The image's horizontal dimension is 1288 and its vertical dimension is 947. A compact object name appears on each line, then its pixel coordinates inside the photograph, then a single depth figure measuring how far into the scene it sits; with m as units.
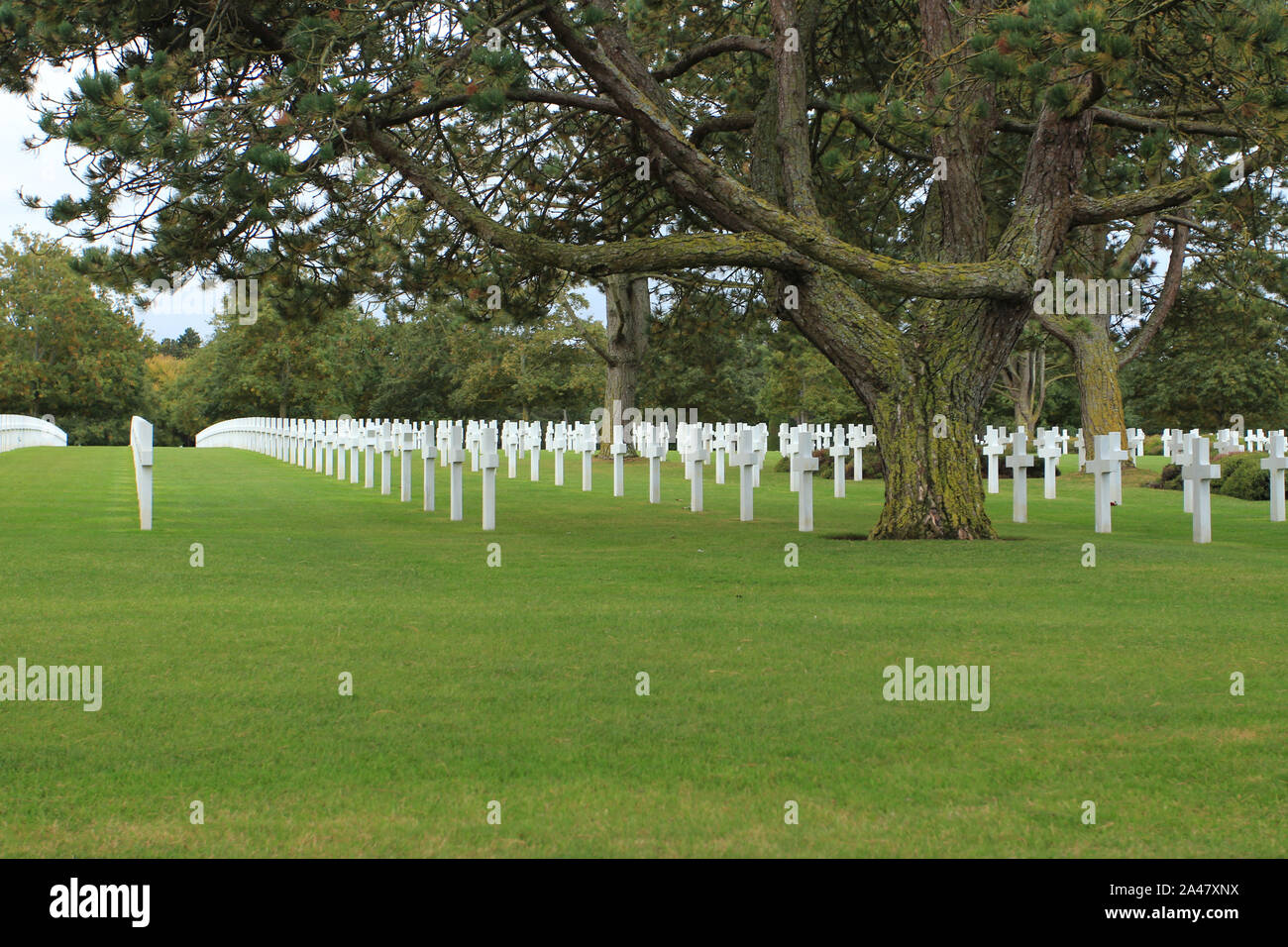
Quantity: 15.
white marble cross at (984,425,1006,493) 24.23
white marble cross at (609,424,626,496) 23.19
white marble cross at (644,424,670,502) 21.06
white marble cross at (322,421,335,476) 29.34
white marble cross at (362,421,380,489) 24.17
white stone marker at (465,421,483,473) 30.39
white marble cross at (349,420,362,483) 25.81
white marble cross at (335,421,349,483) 27.46
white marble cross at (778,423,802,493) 32.47
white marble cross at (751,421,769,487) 24.71
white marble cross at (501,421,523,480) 30.03
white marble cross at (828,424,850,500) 23.34
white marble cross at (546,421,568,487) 26.42
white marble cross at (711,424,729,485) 27.59
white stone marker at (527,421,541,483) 28.73
